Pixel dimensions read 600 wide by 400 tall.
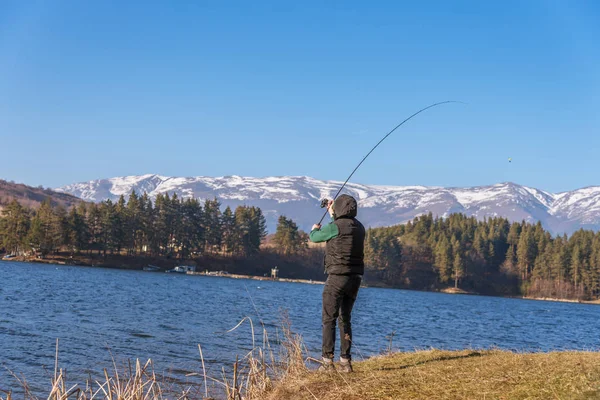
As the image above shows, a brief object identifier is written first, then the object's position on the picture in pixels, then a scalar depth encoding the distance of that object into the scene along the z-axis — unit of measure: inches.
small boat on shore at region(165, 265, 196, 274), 4252.0
